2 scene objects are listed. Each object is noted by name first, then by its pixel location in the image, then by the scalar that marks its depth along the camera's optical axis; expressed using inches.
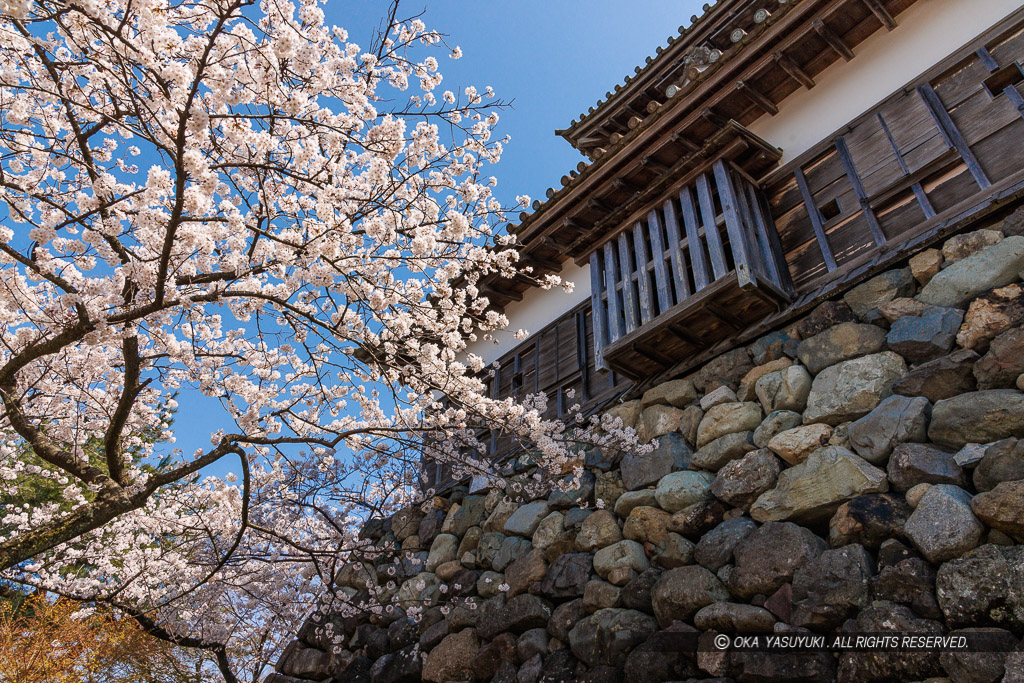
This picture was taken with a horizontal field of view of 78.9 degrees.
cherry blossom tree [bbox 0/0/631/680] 132.1
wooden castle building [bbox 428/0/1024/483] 183.5
